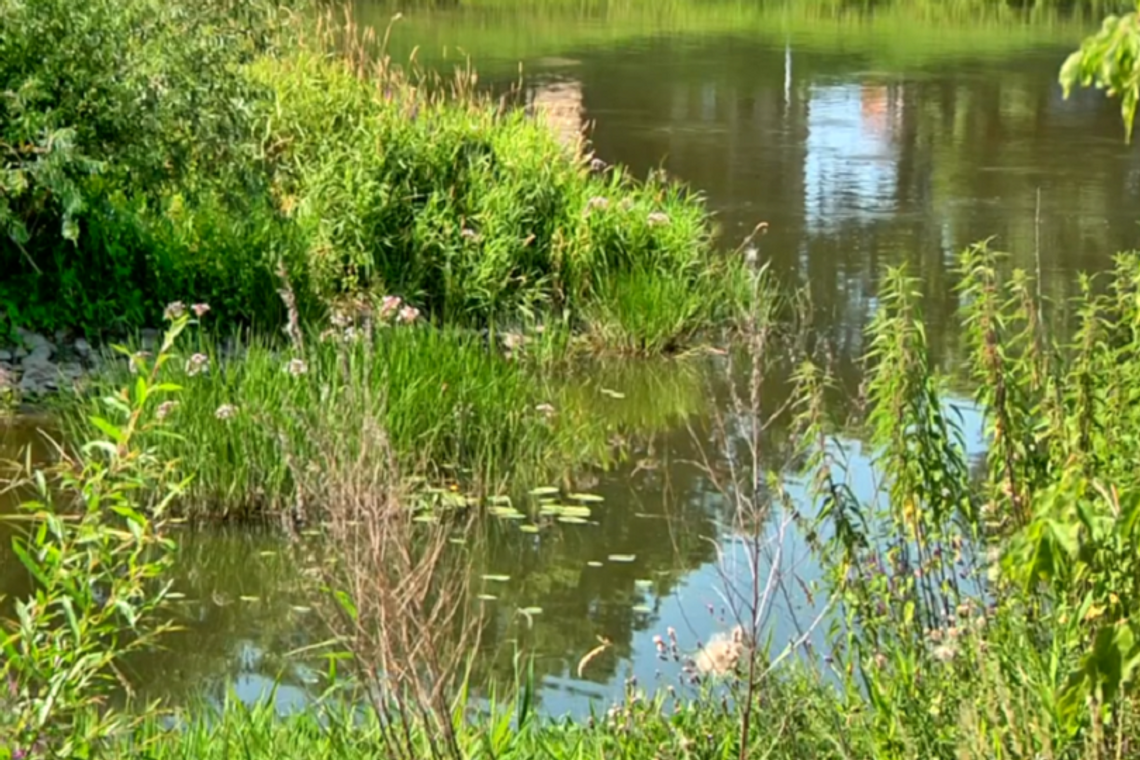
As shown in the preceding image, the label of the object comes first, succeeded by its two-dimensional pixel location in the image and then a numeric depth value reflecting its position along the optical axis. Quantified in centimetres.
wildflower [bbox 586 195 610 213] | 1690
